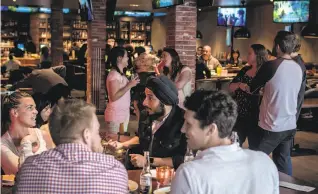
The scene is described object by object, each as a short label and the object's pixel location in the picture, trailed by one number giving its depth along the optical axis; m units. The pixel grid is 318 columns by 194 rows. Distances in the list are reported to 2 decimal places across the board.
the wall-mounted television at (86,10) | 9.47
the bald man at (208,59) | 11.49
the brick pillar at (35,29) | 21.05
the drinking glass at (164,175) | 2.99
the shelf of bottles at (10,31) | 21.05
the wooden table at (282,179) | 2.98
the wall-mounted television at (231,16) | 16.72
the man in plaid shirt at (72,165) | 2.06
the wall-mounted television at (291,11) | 12.28
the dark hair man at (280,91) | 4.73
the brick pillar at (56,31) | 15.63
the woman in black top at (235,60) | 15.33
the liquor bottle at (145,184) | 2.84
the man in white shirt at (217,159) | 1.97
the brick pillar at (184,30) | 7.28
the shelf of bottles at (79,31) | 21.17
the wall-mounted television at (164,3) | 6.76
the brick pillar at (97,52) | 10.82
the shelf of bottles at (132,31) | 21.58
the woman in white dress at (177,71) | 6.32
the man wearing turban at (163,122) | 3.71
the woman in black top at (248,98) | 5.71
